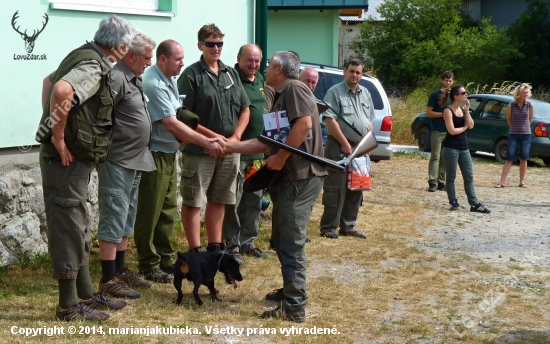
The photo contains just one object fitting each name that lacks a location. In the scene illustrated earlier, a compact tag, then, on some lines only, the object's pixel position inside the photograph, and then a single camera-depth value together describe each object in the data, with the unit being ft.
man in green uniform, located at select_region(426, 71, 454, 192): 41.86
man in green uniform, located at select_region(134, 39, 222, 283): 20.31
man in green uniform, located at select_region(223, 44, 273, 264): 23.94
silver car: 45.57
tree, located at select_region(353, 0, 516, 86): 112.27
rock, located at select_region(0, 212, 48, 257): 21.67
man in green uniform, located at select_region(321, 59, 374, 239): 28.66
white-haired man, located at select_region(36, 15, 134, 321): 16.19
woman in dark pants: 35.50
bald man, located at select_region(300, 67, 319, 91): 27.35
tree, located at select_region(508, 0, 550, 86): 110.83
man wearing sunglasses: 21.77
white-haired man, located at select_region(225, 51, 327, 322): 18.11
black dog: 18.89
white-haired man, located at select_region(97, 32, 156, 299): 18.75
